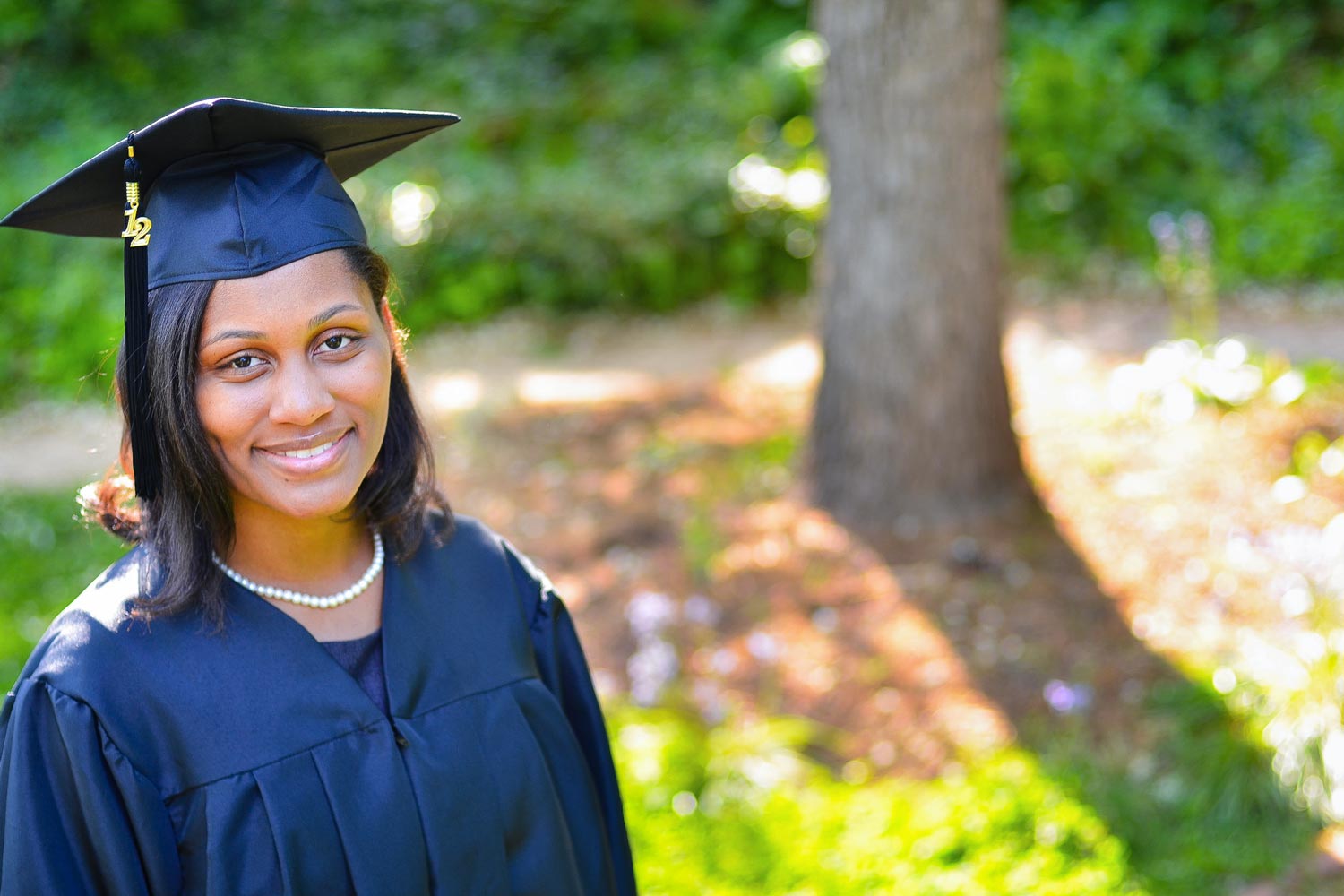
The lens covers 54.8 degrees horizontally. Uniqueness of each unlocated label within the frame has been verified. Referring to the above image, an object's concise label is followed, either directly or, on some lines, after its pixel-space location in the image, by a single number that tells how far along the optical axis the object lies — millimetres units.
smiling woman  1529
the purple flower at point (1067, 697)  3291
